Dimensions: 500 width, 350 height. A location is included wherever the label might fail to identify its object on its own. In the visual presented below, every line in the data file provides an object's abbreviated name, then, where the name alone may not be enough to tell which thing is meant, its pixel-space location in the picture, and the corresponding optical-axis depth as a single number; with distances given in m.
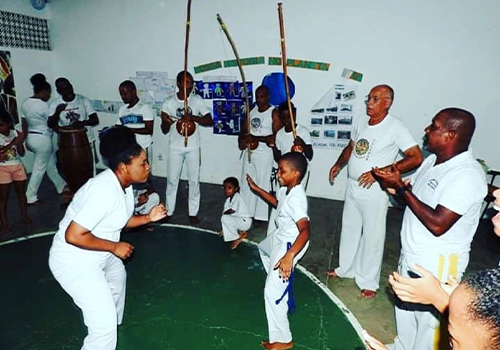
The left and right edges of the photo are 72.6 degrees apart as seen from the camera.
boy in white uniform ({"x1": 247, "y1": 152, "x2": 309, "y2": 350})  2.33
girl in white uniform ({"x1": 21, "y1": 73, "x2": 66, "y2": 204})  5.03
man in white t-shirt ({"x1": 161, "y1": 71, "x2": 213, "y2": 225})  4.52
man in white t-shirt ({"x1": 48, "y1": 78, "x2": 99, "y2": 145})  4.88
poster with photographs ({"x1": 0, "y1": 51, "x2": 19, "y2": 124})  6.14
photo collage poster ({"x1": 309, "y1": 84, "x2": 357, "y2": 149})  5.45
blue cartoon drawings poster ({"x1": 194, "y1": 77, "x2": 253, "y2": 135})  6.01
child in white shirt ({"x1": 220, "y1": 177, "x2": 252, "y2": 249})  4.08
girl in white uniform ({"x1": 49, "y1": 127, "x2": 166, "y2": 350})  2.04
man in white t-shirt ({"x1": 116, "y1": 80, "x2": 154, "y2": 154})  4.55
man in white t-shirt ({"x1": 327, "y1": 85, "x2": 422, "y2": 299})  2.94
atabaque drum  4.70
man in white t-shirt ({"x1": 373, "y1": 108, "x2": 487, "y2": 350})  1.98
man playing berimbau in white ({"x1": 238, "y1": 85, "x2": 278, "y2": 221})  4.39
